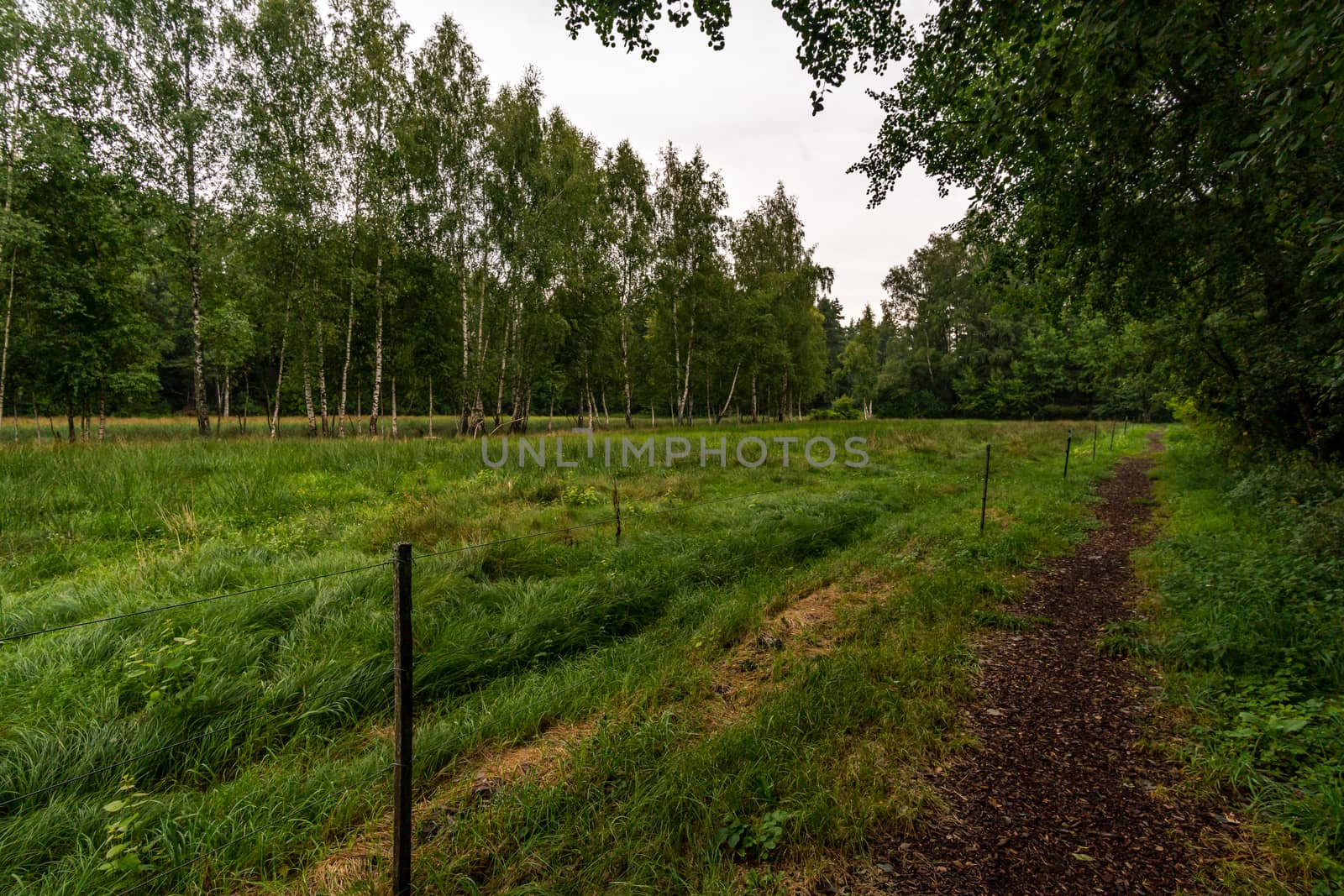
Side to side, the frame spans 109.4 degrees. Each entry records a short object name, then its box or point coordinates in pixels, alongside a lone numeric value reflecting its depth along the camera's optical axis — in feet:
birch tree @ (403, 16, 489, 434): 65.46
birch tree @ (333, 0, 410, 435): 60.23
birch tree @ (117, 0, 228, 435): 48.21
